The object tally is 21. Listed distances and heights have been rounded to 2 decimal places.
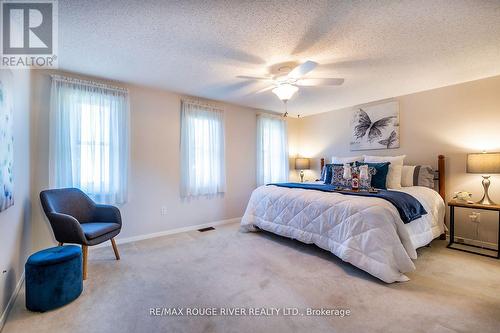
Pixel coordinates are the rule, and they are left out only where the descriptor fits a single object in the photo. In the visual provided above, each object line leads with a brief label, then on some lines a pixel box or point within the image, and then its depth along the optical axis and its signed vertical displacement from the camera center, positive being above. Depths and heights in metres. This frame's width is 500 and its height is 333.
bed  2.21 -0.72
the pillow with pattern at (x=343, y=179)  3.26 -0.23
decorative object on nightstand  3.08 -0.44
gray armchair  2.27 -0.61
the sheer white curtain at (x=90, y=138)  2.84 +0.34
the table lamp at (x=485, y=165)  2.80 -0.02
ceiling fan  2.60 +1.02
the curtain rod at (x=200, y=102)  3.98 +1.12
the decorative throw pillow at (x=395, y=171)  3.45 -0.12
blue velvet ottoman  1.78 -0.93
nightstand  2.80 -0.66
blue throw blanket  2.40 -0.43
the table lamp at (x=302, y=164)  5.36 -0.01
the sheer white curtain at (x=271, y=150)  4.93 +0.32
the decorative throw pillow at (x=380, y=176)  3.36 -0.19
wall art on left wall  1.66 +0.17
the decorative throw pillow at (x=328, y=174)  4.00 -0.18
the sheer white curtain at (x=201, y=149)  3.94 +0.26
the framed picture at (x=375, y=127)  4.05 +0.70
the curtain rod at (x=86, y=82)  2.87 +1.09
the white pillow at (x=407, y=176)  3.55 -0.20
